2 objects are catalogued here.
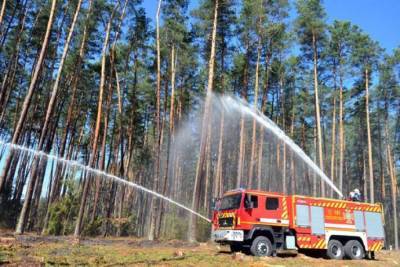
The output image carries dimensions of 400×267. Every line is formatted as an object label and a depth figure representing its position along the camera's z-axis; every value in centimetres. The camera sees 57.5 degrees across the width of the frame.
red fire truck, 1516
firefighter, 1938
